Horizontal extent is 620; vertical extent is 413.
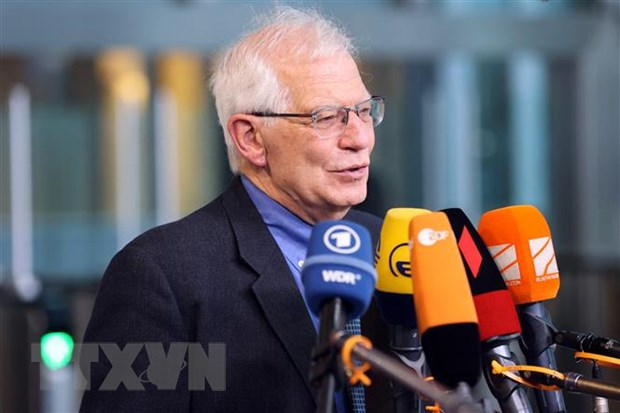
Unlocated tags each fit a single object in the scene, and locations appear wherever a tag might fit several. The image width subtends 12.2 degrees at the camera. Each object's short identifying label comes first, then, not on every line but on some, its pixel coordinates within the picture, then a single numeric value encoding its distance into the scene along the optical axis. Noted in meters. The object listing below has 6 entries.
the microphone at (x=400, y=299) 2.80
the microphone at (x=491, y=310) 2.72
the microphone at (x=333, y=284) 2.58
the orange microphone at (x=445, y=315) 2.62
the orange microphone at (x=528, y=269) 2.78
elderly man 2.89
